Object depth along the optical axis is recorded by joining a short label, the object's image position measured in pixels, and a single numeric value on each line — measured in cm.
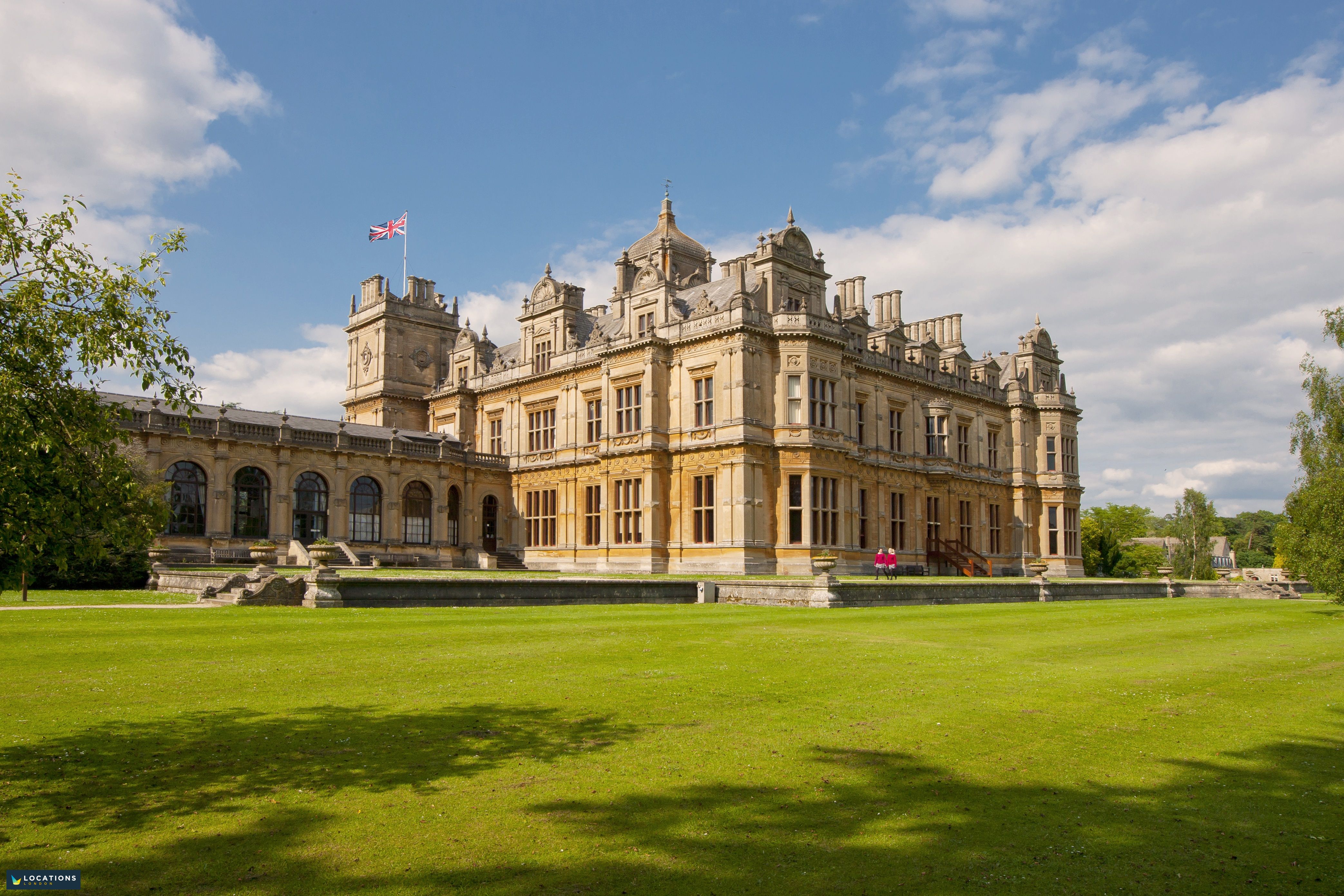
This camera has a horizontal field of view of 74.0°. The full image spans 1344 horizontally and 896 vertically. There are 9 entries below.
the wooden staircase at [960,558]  5184
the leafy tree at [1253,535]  13238
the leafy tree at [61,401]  695
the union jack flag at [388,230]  5378
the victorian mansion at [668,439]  4059
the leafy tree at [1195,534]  6856
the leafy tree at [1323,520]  2630
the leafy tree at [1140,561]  8088
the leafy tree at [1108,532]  7194
